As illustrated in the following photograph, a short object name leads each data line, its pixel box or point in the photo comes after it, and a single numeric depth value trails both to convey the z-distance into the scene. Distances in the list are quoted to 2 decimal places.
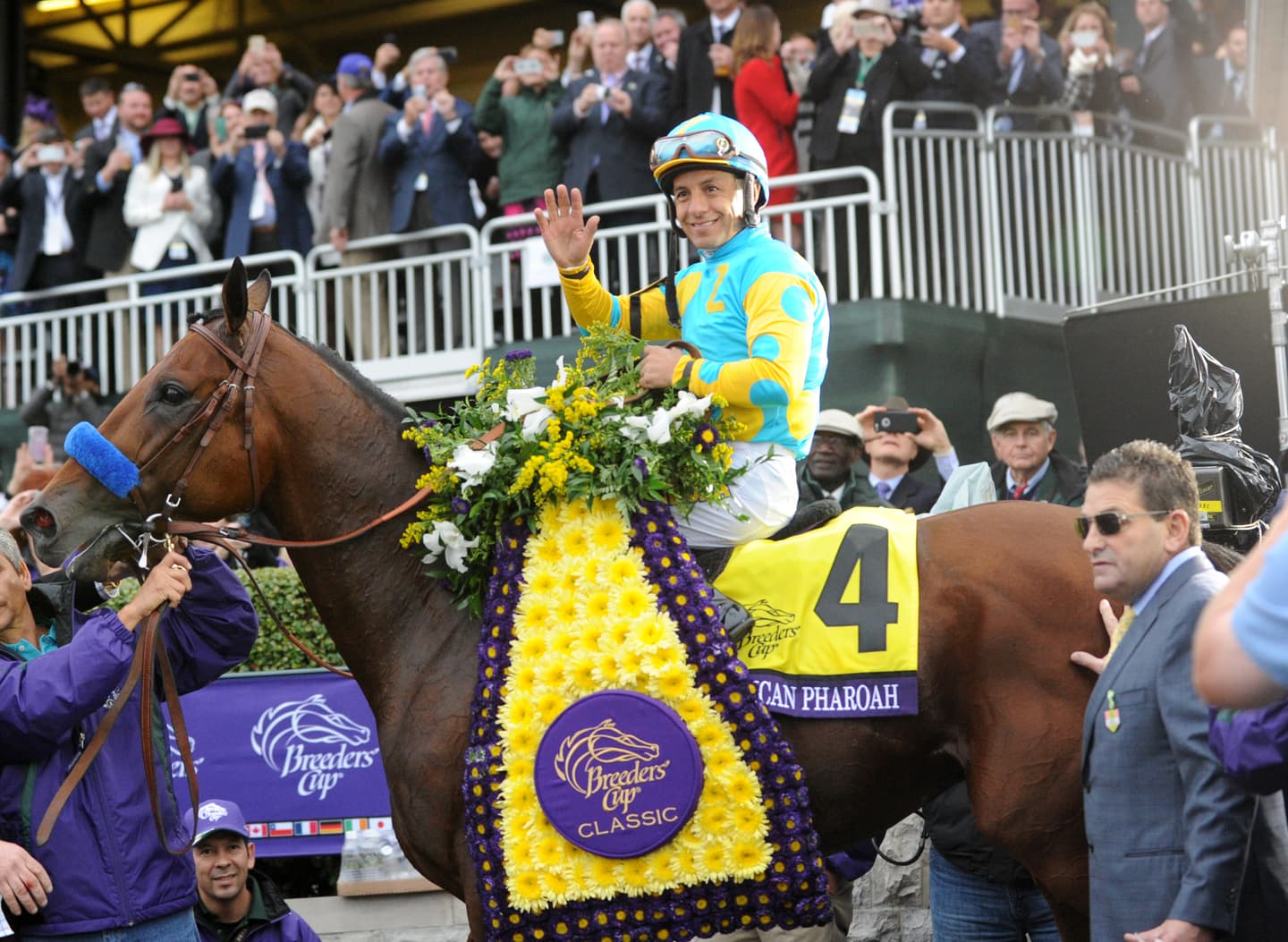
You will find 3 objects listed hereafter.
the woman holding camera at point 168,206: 12.31
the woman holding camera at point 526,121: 10.97
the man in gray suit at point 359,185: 11.49
